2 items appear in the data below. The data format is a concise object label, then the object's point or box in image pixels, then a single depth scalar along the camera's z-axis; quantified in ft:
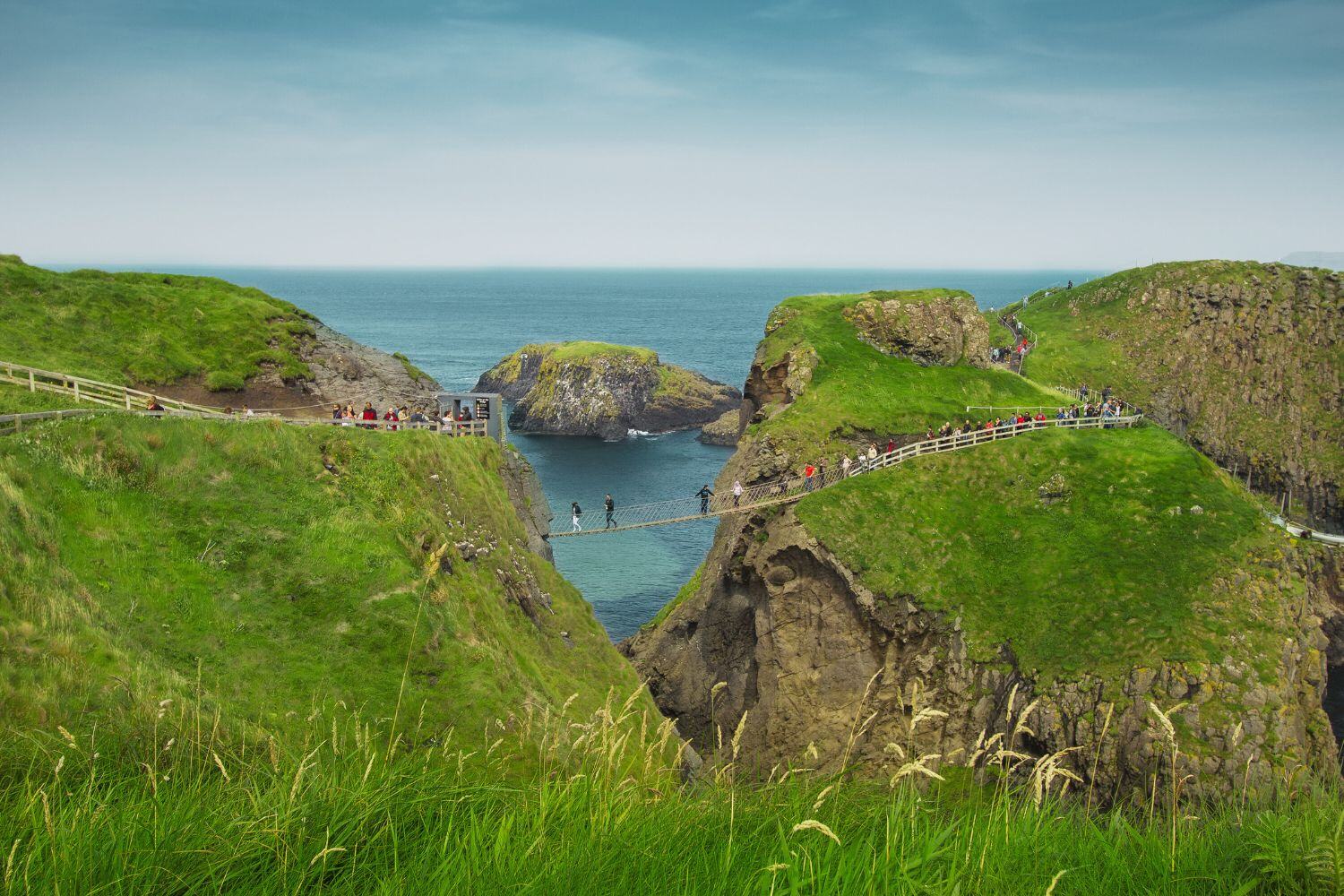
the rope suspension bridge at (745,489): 95.81
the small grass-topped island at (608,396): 388.37
